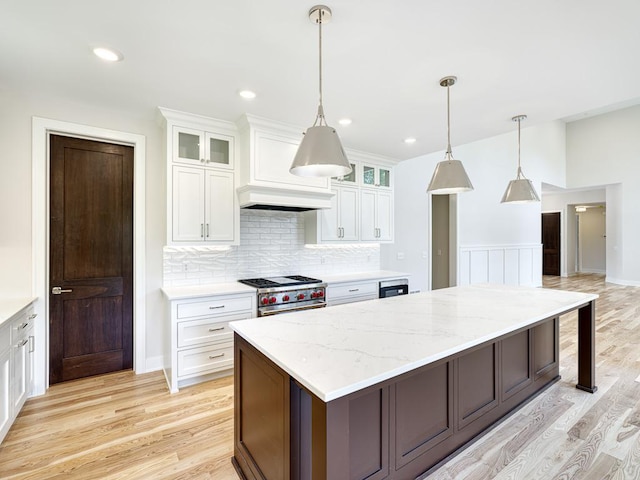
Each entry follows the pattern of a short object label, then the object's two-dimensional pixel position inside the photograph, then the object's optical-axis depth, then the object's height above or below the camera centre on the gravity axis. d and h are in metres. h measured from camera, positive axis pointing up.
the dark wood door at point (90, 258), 2.93 -0.18
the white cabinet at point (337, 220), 3.97 +0.24
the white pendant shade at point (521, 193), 3.10 +0.45
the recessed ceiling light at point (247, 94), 2.65 +1.23
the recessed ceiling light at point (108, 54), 2.06 +1.23
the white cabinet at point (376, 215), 4.39 +0.33
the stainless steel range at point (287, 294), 3.25 -0.58
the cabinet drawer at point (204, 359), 2.92 -1.14
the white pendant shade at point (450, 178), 2.35 +0.45
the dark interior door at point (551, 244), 10.59 -0.18
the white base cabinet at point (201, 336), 2.89 -0.91
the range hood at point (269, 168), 3.21 +0.73
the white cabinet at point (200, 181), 3.05 +0.58
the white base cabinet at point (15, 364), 2.06 -0.90
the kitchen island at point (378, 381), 1.22 -0.73
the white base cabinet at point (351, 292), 3.79 -0.65
